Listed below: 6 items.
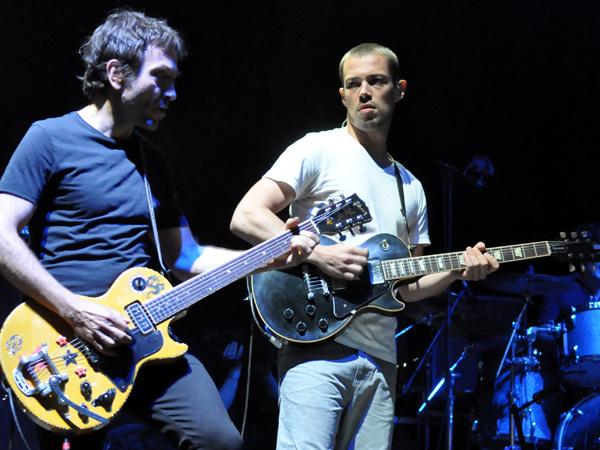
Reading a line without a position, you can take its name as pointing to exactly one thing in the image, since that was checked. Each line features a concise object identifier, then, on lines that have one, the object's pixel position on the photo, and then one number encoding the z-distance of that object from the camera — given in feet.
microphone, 18.71
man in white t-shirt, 10.46
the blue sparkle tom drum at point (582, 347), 19.99
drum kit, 19.90
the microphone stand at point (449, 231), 16.62
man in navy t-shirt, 8.45
